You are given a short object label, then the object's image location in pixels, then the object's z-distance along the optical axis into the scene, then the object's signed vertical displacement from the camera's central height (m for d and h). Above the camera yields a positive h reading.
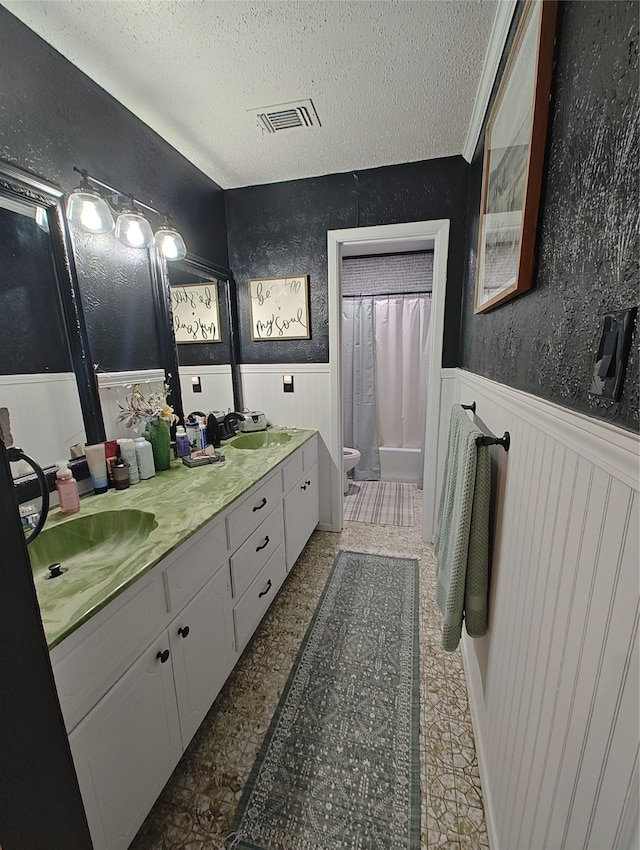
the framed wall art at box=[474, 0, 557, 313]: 0.73 +0.52
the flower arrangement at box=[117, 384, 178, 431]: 1.56 -0.26
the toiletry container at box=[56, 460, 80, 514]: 1.19 -0.47
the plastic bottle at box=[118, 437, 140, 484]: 1.46 -0.43
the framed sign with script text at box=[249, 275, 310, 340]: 2.38 +0.32
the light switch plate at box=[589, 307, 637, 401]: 0.44 -0.01
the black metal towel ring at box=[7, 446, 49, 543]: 0.89 -0.36
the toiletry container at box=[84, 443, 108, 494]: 1.36 -0.44
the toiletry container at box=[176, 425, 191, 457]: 1.79 -0.47
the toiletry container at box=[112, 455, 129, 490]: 1.43 -0.50
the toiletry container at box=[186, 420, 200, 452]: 1.90 -0.44
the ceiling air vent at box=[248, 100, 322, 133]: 1.55 +1.11
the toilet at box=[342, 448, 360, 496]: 3.25 -1.03
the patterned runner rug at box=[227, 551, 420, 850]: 1.00 -1.39
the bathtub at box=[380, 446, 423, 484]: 3.62 -1.21
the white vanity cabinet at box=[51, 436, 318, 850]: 0.77 -0.88
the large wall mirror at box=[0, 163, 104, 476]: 1.12 +0.10
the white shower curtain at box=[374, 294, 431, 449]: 3.48 -0.17
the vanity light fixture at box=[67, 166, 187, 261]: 1.26 +0.56
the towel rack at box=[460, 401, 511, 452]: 0.94 -0.26
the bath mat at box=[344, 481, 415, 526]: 2.89 -1.41
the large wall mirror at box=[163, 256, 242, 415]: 1.95 +0.13
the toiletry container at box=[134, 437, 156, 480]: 1.52 -0.46
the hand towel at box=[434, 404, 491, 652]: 1.02 -0.61
